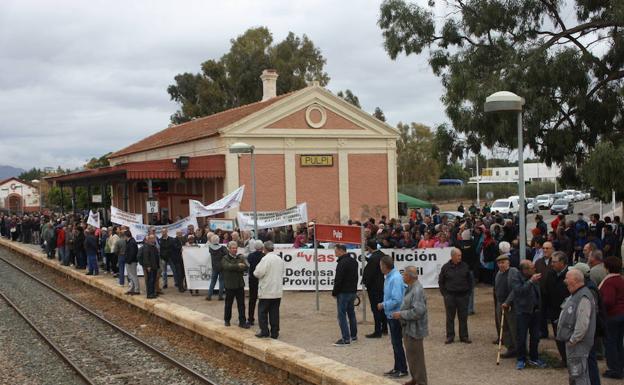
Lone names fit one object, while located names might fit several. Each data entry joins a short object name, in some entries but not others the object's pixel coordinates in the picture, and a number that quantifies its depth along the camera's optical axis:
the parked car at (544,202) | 60.69
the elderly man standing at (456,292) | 10.81
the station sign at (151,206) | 21.73
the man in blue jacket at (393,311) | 9.11
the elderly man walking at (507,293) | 9.55
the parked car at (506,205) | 49.22
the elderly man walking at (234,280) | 12.41
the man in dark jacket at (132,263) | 17.16
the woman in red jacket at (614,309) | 8.36
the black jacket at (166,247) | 17.16
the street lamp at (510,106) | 10.41
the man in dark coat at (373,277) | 11.30
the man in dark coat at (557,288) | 9.18
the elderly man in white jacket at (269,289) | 11.20
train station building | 31.33
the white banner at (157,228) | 18.73
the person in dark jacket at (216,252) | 15.27
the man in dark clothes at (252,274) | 12.60
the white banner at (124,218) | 18.89
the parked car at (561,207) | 52.16
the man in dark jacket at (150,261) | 15.91
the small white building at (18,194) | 91.75
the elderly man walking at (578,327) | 7.10
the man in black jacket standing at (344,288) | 10.84
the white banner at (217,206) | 18.88
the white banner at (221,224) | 19.94
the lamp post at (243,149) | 16.55
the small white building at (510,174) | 93.03
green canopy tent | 39.06
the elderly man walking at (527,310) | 9.24
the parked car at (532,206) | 56.84
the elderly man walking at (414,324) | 8.36
